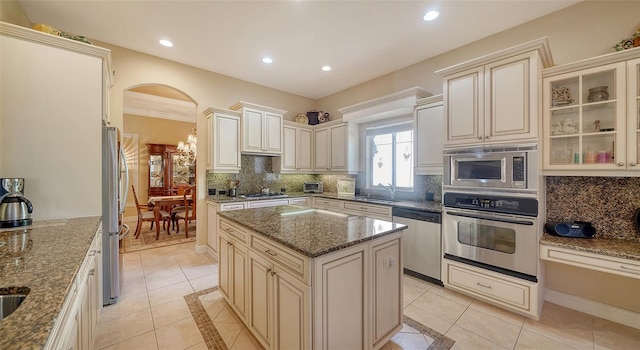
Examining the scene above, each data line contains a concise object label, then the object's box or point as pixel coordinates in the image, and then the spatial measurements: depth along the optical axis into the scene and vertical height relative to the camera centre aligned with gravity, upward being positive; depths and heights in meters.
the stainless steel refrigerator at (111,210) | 2.26 -0.37
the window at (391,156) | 3.88 +0.30
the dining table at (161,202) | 4.70 -0.58
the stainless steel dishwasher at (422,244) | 2.79 -0.86
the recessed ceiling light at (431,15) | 2.55 +1.73
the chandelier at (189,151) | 5.56 +0.60
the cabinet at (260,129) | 4.09 +0.81
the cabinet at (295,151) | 4.73 +0.47
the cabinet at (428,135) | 3.04 +0.50
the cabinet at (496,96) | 2.13 +0.76
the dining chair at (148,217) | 4.66 -0.87
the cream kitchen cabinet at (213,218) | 3.62 -0.71
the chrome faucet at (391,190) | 3.84 -0.27
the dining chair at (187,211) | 4.70 -0.79
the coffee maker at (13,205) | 1.67 -0.22
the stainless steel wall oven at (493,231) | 2.15 -0.58
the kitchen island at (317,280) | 1.36 -0.71
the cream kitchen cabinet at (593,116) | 1.90 +0.51
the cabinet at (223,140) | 3.83 +0.56
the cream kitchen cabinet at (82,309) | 0.88 -0.67
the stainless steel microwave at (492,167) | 2.15 +0.06
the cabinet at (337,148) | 4.41 +0.50
